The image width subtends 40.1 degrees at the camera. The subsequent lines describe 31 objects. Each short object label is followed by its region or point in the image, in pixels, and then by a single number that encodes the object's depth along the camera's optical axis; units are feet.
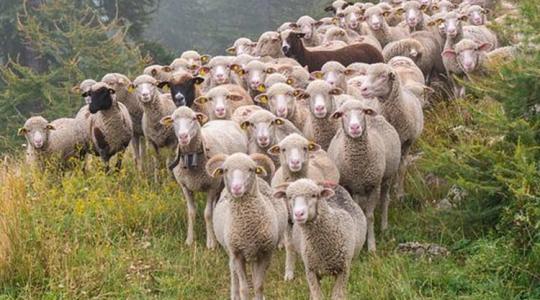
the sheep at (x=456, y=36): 38.75
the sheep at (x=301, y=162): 23.24
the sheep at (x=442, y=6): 52.16
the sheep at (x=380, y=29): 48.01
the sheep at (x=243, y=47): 47.01
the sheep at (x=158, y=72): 39.91
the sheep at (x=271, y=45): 42.83
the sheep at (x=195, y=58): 43.19
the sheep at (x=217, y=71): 37.37
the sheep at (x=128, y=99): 37.04
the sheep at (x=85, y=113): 35.78
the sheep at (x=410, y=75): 33.78
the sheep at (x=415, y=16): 47.32
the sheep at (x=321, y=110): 28.27
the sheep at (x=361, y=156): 25.45
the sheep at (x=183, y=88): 34.27
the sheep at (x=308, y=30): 47.91
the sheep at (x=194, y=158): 26.78
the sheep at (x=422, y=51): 41.50
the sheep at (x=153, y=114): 33.63
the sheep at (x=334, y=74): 33.60
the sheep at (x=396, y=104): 29.22
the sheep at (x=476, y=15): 47.57
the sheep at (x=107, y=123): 34.88
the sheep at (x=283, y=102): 29.78
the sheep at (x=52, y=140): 34.68
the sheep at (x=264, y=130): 26.43
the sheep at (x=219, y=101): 31.83
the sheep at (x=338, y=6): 58.65
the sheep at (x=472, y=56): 36.29
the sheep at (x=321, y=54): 40.88
